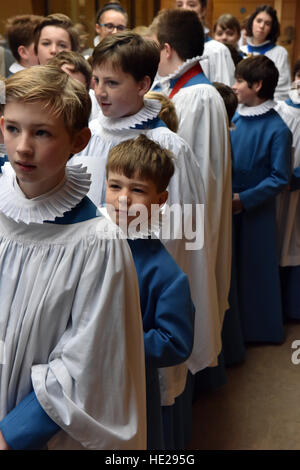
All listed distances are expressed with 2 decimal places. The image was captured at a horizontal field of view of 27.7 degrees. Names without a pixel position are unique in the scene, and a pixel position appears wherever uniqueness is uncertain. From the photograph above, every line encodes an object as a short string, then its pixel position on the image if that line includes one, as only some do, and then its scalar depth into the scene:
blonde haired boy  1.26
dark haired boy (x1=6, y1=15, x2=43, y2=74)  3.64
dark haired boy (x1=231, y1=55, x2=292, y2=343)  3.57
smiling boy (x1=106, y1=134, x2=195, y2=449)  1.68
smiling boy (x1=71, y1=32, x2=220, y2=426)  2.19
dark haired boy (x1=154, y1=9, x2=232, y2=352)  2.88
